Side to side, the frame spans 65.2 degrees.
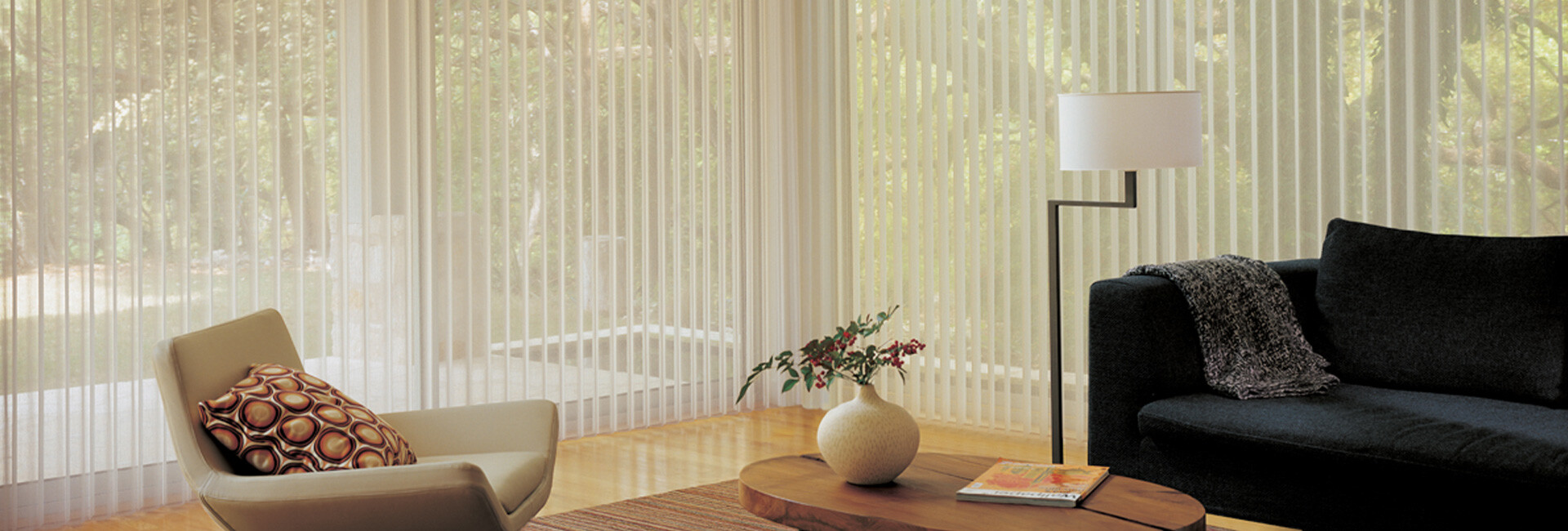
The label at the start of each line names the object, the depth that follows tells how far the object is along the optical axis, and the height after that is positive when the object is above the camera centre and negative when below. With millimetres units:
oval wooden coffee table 2254 -468
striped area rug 3502 -724
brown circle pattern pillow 2438 -311
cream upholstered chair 2275 -403
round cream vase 2512 -362
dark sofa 2668 -361
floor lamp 3326 +357
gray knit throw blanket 3252 -204
